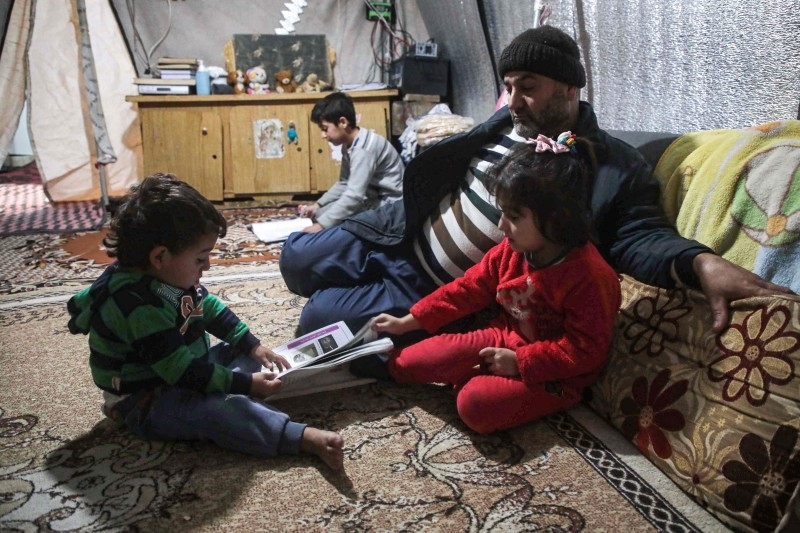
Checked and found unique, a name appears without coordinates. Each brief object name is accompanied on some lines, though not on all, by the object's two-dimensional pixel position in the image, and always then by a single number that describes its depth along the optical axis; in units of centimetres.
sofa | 96
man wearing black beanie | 121
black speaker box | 382
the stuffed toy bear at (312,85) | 413
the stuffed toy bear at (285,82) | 407
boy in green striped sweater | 113
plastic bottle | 384
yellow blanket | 112
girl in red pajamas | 116
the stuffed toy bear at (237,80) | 405
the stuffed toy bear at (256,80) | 404
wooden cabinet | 386
